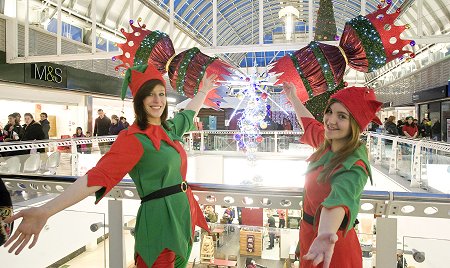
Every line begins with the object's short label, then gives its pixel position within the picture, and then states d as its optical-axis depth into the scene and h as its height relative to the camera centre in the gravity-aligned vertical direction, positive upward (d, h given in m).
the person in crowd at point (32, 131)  7.38 -0.04
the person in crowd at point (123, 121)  10.77 +0.24
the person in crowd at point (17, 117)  8.03 +0.26
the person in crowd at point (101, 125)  10.30 +0.12
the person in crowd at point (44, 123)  8.31 +0.14
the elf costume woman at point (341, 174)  1.26 -0.17
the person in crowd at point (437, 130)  13.23 -0.01
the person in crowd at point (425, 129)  10.86 +0.02
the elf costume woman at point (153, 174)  1.48 -0.19
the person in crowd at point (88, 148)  7.81 -0.40
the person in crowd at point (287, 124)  16.07 +0.22
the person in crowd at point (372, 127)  15.96 +0.12
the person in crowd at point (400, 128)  10.97 +0.05
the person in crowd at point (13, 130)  7.71 -0.02
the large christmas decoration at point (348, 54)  2.36 +0.49
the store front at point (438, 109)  13.12 +0.79
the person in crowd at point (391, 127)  10.23 +0.08
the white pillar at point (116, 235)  2.12 -0.61
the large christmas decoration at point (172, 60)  2.66 +0.51
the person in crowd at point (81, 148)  7.71 -0.39
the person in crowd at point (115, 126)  10.12 +0.09
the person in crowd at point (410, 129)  9.77 +0.02
